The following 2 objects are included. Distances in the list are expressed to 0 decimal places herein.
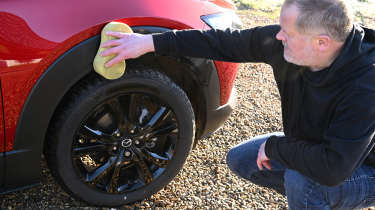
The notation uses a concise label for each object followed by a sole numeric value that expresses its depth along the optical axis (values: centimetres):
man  174
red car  194
